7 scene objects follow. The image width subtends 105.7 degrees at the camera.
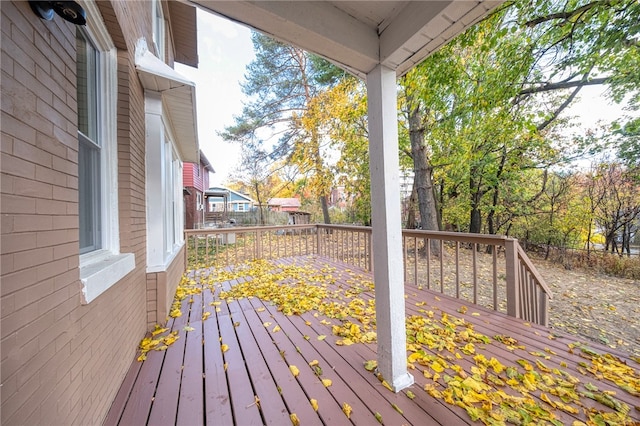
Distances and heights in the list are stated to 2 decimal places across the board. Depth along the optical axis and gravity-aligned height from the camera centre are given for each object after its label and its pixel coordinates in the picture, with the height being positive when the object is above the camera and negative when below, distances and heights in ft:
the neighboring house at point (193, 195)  39.09 +3.50
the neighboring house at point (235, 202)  76.47 +4.21
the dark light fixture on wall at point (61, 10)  3.34 +3.08
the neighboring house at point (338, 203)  51.17 +2.16
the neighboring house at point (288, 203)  82.29 +3.87
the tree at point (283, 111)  32.89 +15.01
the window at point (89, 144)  5.07 +1.64
